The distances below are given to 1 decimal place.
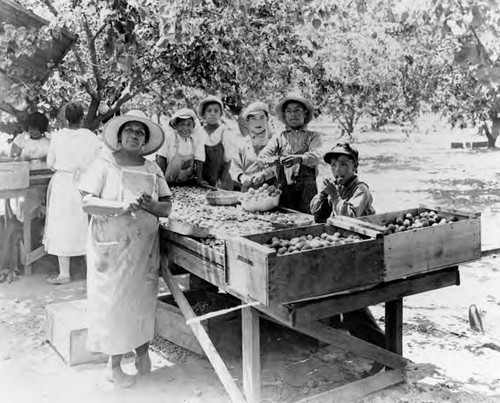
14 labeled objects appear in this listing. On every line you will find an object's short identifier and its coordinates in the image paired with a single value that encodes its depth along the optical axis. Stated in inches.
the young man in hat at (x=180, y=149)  263.4
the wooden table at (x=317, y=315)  136.2
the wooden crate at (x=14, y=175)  266.5
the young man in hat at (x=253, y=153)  214.1
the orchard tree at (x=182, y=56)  285.7
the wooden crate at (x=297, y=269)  122.3
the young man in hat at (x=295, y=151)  212.2
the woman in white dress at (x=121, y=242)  157.8
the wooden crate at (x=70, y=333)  180.7
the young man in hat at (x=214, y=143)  288.2
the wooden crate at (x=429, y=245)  138.6
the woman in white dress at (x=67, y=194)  256.4
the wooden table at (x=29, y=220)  280.7
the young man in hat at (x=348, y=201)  164.7
